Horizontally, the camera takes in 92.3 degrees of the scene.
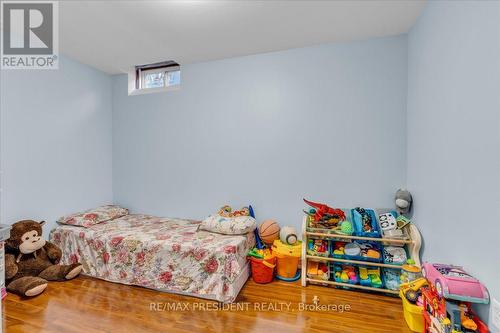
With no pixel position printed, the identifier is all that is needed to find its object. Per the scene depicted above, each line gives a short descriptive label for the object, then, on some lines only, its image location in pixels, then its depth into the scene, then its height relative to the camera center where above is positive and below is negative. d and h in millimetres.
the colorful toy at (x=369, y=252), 2205 -821
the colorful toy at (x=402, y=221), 2207 -531
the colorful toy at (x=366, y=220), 2273 -541
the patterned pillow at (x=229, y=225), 2494 -645
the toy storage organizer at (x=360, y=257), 2158 -872
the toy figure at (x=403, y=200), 2264 -342
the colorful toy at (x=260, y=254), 2500 -945
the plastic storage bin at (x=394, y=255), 2147 -826
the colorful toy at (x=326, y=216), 2404 -526
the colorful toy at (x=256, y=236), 2744 -836
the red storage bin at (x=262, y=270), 2418 -1068
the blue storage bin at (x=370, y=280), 2193 -1077
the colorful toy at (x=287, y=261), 2447 -997
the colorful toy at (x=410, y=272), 1962 -892
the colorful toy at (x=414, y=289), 1756 -939
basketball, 2693 -760
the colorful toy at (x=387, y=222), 2240 -544
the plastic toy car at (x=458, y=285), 1271 -671
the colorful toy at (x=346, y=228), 2244 -603
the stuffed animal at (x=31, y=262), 2184 -983
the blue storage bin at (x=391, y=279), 2154 -1044
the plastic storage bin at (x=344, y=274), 2264 -1059
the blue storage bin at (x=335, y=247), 2289 -835
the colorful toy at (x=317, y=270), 2348 -1055
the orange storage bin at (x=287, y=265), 2455 -1046
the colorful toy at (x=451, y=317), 1289 -861
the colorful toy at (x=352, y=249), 2256 -809
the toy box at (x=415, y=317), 1693 -1091
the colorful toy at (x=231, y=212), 2812 -566
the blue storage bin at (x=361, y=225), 2215 -579
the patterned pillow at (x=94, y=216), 2803 -643
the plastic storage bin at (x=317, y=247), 2348 -829
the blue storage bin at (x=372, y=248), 2207 -815
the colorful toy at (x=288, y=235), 2557 -768
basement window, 3312 +1236
